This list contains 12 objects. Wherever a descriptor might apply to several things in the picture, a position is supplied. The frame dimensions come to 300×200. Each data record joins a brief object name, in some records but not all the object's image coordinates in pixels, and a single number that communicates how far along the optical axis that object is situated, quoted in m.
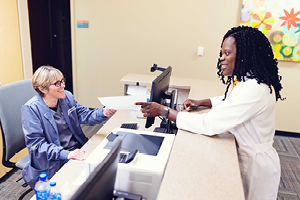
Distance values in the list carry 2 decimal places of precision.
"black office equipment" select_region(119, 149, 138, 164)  0.96
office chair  1.62
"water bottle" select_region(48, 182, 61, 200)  0.98
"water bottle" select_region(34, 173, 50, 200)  1.00
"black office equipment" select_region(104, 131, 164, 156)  1.07
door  3.99
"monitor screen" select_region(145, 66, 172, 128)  1.32
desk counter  0.78
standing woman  1.10
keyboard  1.85
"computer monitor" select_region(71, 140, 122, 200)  0.63
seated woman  1.49
